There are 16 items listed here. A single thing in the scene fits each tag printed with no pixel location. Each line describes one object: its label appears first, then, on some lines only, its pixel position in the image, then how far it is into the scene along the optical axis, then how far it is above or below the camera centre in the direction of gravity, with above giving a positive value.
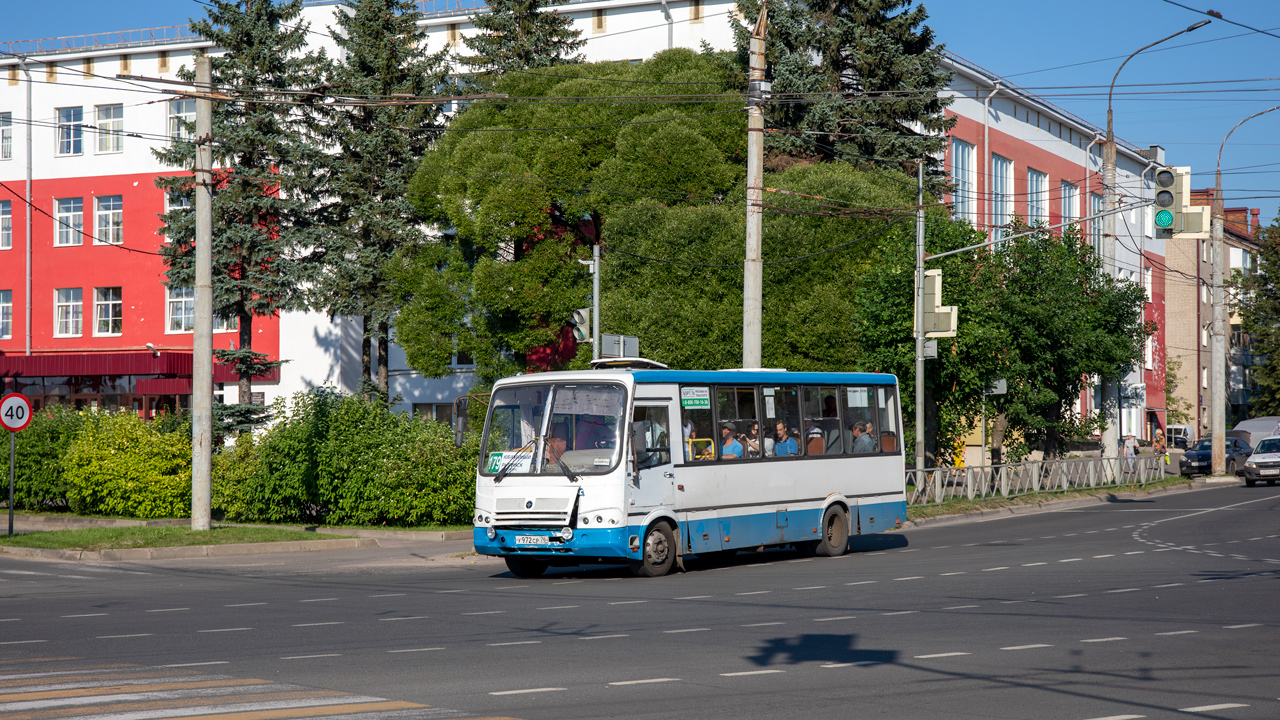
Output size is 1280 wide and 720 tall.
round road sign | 24.08 -0.24
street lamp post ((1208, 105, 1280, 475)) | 49.69 +1.42
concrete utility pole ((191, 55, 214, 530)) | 22.81 +0.98
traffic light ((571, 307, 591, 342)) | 27.42 +1.59
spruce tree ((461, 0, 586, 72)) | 45.16 +12.41
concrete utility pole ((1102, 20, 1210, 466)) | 37.91 +4.24
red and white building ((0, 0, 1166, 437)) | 54.84 +8.60
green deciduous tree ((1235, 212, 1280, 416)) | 80.31 +5.04
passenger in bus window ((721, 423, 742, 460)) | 18.83 -0.67
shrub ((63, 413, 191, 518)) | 27.98 -1.54
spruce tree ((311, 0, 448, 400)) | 44.47 +8.22
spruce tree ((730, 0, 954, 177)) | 40.59 +9.96
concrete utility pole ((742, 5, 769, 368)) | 24.09 +3.59
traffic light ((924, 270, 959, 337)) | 30.28 +1.93
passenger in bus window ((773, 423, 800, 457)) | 19.70 -0.70
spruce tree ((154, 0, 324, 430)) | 42.28 +7.23
